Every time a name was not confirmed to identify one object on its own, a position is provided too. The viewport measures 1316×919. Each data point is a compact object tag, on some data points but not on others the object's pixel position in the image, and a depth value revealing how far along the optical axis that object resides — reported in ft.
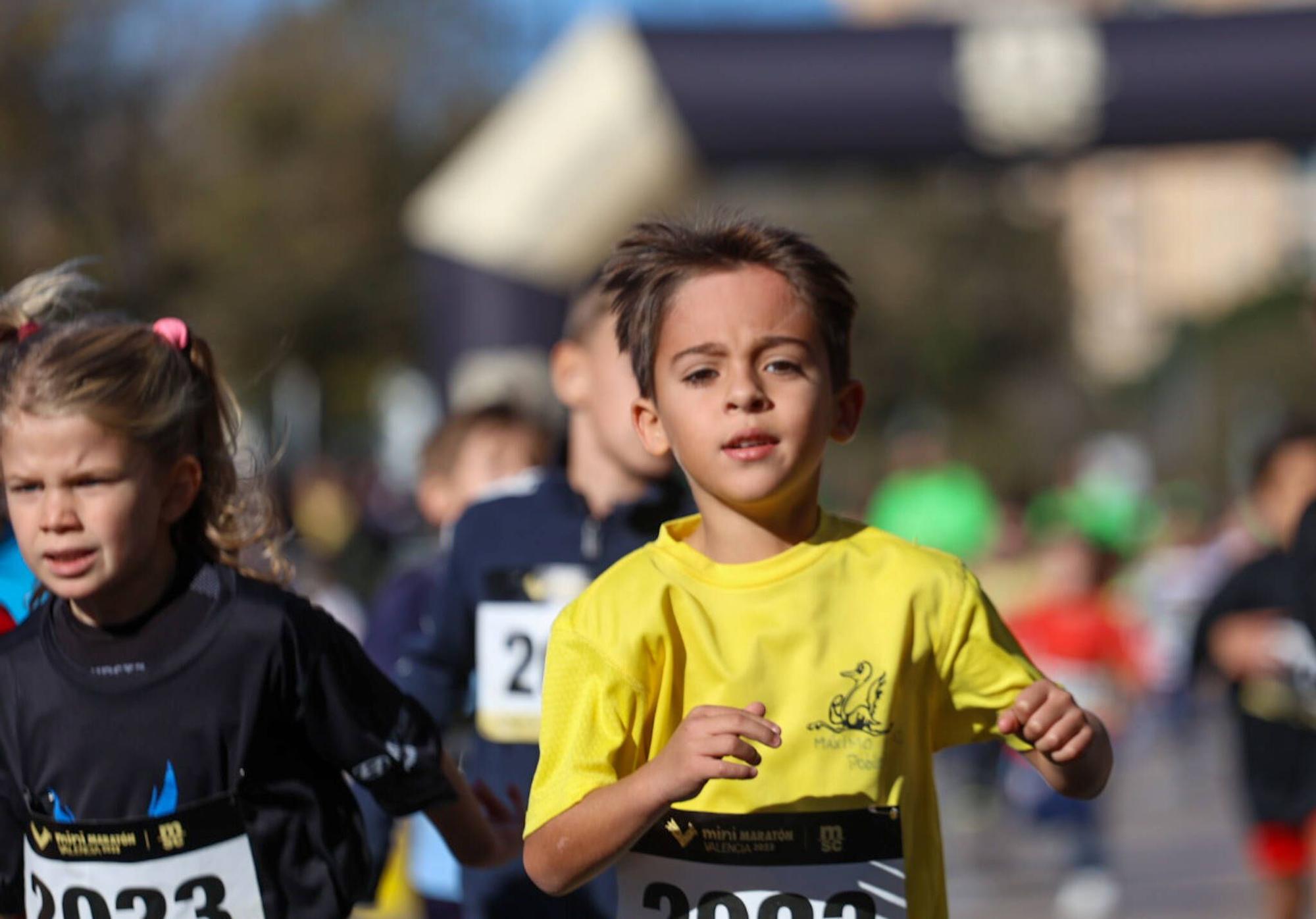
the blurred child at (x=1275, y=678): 42.04
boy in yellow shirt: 17.08
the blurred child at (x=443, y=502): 32.91
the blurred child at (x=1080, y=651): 54.65
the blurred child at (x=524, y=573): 26.96
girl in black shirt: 19.13
